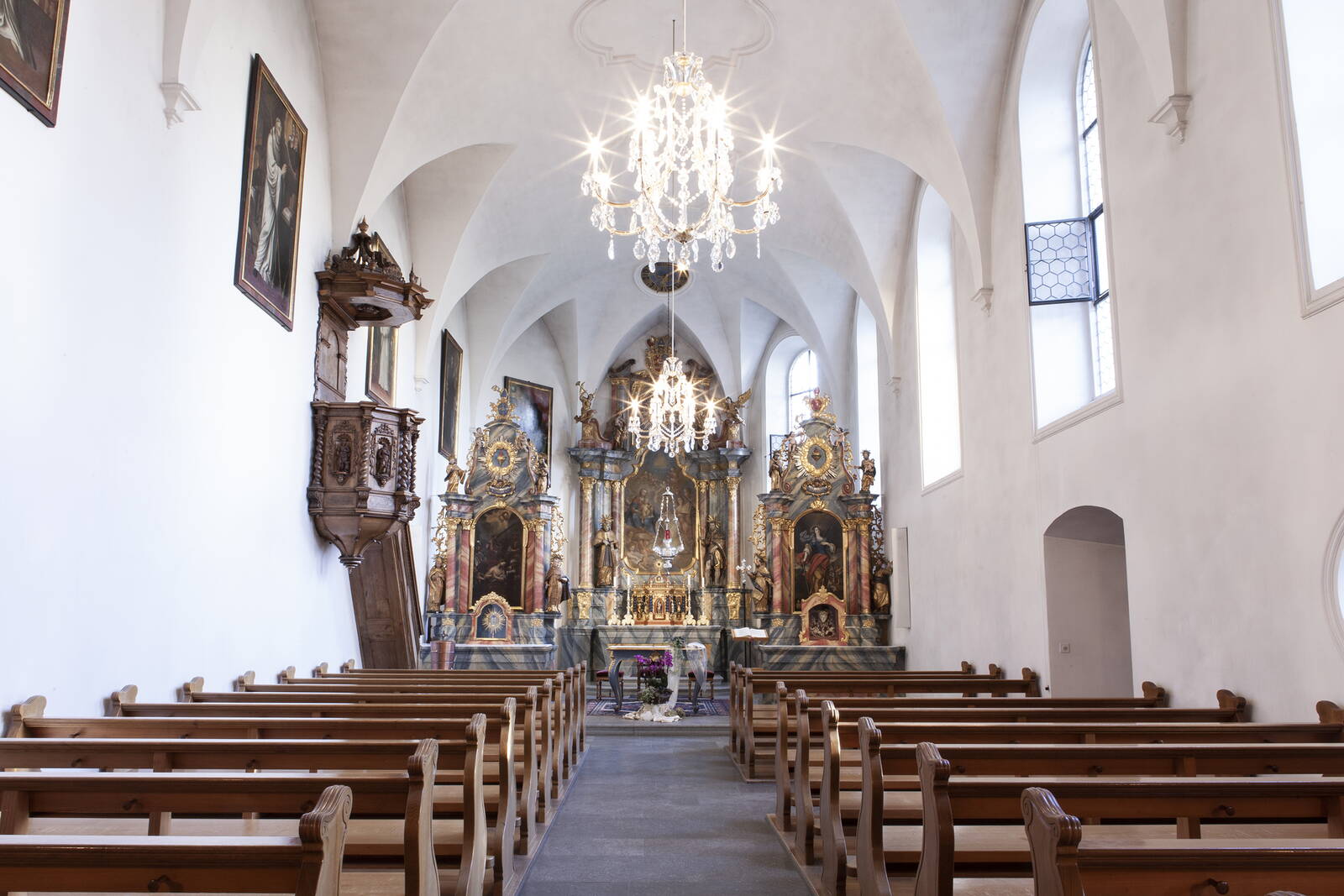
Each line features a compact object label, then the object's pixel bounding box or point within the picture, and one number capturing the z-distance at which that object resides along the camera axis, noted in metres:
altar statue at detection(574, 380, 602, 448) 19.30
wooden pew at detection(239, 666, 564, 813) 6.59
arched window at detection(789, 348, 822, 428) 19.45
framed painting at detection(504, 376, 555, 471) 19.05
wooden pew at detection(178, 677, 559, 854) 5.74
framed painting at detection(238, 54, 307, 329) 7.96
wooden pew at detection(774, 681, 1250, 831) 5.98
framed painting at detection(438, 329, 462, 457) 15.83
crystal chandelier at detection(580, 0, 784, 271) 7.73
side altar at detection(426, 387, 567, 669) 15.17
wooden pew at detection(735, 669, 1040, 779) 8.59
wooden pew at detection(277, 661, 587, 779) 8.33
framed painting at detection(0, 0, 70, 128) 4.82
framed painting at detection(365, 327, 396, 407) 11.90
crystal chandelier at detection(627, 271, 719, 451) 14.61
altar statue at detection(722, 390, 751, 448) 19.34
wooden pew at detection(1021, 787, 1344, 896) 2.38
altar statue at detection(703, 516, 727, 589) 19.06
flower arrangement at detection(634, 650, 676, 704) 12.10
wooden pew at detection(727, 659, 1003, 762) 9.40
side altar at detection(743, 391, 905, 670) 15.11
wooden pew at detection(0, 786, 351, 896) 2.37
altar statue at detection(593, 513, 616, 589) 18.72
